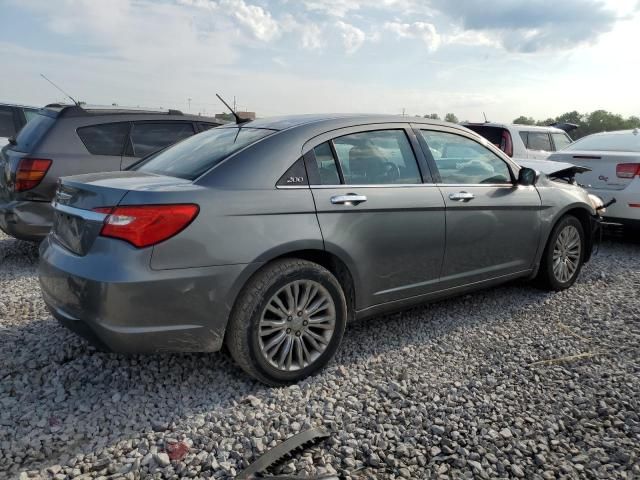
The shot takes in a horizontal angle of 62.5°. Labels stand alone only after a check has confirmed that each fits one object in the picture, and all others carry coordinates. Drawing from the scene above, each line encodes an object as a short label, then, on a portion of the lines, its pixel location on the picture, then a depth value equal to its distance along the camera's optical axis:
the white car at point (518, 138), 9.30
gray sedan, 2.66
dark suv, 5.15
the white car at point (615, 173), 6.45
